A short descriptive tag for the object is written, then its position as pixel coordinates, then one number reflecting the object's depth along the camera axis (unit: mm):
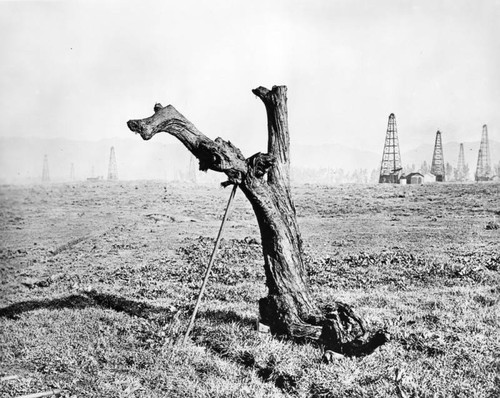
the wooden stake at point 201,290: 6104
